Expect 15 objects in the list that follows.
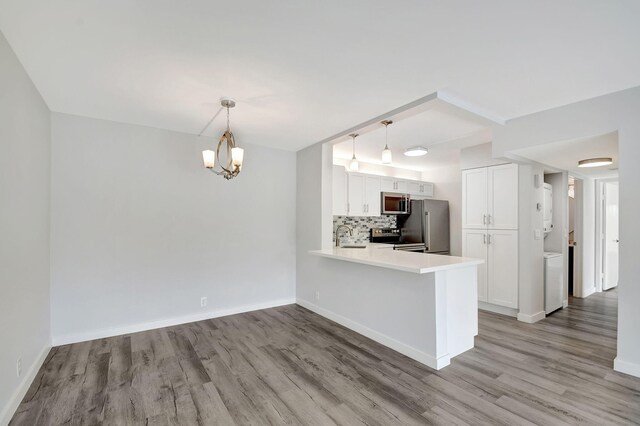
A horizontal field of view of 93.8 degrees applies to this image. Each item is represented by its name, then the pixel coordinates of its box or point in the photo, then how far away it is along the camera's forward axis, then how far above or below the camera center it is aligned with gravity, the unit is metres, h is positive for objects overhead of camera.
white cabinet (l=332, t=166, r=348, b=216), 4.78 +0.35
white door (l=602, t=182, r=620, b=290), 5.56 -0.41
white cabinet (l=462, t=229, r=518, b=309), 4.07 -0.71
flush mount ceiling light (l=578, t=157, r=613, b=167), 3.69 +0.63
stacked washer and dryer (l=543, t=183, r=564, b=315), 4.15 -0.84
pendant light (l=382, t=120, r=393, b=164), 3.35 +0.67
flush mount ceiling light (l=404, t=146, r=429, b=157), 4.32 +0.91
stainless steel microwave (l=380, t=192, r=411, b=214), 5.52 +0.18
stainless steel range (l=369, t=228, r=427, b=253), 5.51 -0.51
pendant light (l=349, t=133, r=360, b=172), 4.06 +0.65
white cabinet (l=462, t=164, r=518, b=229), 4.10 +0.22
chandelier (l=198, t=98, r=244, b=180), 2.88 +0.58
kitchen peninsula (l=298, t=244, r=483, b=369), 2.70 -0.91
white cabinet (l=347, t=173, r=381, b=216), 5.04 +0.32
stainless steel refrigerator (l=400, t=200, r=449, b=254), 5.71 -0.26
